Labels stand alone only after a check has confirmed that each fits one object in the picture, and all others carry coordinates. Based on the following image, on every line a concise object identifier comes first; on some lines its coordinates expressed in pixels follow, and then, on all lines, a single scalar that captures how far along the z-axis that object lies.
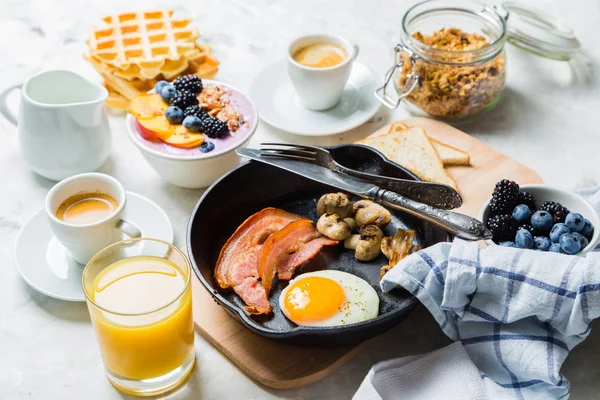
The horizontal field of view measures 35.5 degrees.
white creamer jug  0.84
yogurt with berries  0.84
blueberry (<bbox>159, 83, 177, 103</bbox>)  0.88
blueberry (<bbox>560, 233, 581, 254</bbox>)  0.73
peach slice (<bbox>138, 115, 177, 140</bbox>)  0.85
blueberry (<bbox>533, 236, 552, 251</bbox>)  0.75
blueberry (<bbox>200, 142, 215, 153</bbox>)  0.84
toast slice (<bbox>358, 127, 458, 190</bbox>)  0.88
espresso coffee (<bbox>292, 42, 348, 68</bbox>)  0.96
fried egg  0.71
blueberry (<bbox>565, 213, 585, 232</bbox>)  0.75
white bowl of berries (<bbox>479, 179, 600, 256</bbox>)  0.74
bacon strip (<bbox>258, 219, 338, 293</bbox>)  0.75
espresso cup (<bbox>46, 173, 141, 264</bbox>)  0.76
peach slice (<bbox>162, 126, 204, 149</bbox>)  0.84
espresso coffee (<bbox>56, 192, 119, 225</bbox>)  0.77
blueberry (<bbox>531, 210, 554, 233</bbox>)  0.75
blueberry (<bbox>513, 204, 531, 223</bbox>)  0.76
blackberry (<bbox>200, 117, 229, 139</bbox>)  0.85
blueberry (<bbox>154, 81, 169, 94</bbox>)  0.89
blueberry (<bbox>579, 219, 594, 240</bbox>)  0.75
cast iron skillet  0.68
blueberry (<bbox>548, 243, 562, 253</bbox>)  0.74
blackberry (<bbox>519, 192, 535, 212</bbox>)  0.78
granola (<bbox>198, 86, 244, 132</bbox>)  0.87
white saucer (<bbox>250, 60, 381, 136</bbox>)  0.95
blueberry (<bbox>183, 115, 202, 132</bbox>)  0.85
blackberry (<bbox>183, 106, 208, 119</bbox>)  0.87
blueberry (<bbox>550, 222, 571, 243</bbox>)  0.74
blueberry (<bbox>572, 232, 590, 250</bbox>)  0.74
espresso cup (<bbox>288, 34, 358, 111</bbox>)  0.94
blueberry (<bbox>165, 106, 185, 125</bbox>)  0.86
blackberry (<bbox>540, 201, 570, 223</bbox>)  0.76
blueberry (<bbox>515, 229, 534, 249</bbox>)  0.75
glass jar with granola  0.93
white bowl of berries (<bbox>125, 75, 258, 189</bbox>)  0.84
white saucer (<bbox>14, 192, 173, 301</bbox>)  0.77
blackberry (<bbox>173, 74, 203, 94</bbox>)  0.89
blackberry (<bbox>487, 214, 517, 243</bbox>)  0.76
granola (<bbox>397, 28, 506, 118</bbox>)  0.93
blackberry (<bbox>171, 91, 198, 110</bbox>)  0.87
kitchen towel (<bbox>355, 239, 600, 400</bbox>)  0.67
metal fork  0.76
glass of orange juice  0.65
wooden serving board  0.71
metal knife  0.72
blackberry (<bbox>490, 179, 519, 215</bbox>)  0.77
